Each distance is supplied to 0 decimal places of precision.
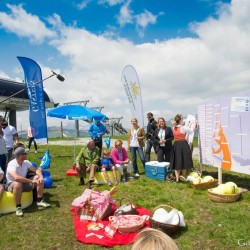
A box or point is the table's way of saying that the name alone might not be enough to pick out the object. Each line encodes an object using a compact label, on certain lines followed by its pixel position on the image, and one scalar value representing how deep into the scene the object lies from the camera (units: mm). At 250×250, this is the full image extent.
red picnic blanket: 4631
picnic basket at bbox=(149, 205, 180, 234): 4629
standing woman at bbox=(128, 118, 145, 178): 9648
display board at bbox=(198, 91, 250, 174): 6789
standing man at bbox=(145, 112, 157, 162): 10375
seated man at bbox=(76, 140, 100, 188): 8391
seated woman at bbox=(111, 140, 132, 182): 8922
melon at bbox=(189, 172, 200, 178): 7981
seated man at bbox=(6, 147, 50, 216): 6004
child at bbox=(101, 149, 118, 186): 8445
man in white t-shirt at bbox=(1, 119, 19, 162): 8812
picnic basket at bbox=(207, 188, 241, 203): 6246
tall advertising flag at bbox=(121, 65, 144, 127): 11087
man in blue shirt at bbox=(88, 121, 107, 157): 11312
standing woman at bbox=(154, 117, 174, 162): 9164
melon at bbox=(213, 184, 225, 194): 6418
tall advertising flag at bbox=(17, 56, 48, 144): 12844
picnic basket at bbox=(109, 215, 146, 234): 4895
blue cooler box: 8758
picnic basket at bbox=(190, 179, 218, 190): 7453
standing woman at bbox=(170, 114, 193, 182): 8258
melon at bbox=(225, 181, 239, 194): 6475
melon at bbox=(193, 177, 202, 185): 7495
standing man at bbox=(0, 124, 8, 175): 7465
